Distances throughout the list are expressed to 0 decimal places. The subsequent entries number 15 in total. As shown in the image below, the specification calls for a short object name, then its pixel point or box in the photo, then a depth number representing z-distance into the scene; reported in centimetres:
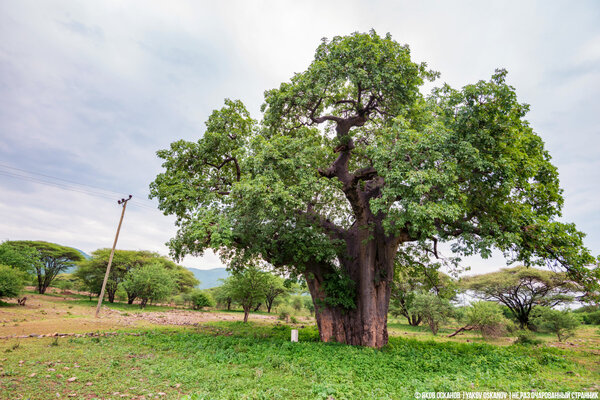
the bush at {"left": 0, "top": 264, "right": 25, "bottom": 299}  2041
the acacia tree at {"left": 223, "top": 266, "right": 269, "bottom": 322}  2144
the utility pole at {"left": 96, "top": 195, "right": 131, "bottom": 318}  1971
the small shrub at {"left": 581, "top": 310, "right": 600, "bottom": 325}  3591
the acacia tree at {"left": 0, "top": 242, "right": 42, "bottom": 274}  2478
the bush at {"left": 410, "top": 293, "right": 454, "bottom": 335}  2412
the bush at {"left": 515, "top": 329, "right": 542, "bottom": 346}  1691
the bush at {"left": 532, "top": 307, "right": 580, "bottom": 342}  2225
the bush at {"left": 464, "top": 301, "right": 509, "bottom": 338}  2166
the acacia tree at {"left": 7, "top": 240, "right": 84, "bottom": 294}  3356
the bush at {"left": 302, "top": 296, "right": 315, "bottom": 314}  4502
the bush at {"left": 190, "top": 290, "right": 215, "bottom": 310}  3857
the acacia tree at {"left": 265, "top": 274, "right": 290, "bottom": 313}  3341
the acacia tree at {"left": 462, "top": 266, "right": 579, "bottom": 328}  2672
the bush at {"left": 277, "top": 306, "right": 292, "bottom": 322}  2847
